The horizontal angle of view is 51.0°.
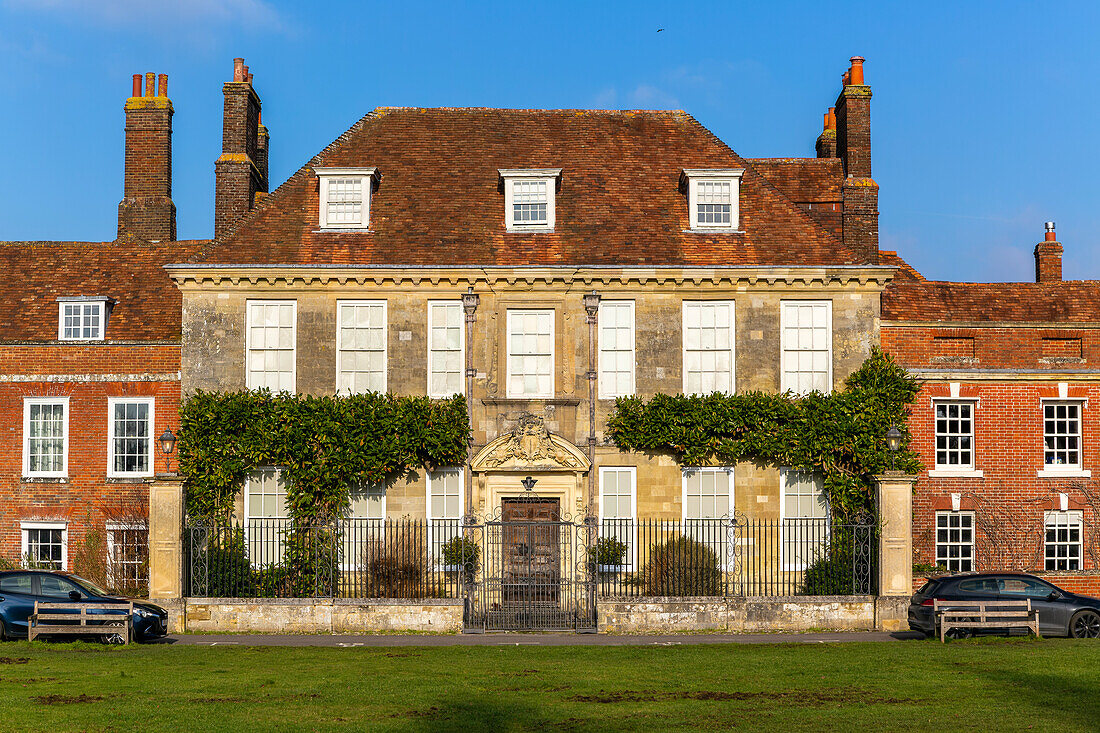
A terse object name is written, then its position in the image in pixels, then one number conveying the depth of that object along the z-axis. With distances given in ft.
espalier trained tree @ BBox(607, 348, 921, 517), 84.48
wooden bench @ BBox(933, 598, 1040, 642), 69.21
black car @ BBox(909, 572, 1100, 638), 71.72
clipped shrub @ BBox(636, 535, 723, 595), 77.97
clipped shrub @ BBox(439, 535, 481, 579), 81.82
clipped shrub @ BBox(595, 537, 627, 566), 80.23
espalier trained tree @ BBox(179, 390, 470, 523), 83.46
